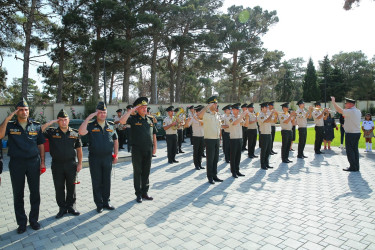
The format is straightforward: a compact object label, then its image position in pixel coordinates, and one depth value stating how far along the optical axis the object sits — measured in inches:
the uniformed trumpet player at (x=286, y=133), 354.9
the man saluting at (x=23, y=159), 156.6
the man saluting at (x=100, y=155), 186.2
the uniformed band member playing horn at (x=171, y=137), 367.6
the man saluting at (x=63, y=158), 175.3
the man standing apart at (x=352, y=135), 295.3
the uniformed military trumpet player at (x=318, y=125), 398.7
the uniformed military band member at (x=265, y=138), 317.4
